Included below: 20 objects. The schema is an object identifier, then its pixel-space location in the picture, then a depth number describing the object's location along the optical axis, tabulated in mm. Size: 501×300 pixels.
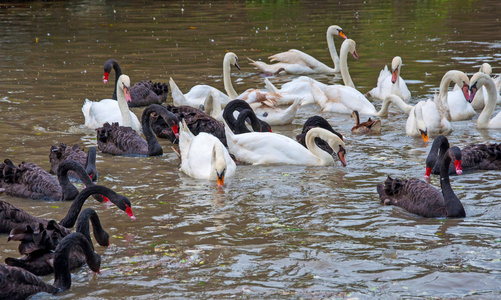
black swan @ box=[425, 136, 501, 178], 16545
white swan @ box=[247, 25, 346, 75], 30992
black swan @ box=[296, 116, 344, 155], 19297
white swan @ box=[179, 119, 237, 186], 15828
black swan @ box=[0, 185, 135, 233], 12633
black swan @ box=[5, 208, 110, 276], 11258
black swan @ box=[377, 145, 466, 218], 13352
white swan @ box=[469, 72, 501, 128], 21156
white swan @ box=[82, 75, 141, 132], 21016
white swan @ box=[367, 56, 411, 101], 24422
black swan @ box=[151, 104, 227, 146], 20687
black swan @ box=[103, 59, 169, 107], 25359
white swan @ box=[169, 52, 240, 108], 23861
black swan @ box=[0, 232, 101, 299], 10035
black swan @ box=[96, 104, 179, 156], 19031
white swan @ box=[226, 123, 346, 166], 17969
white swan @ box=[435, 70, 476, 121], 22359
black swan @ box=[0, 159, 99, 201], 14461
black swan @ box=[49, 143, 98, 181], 16781
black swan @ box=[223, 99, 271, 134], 20328
